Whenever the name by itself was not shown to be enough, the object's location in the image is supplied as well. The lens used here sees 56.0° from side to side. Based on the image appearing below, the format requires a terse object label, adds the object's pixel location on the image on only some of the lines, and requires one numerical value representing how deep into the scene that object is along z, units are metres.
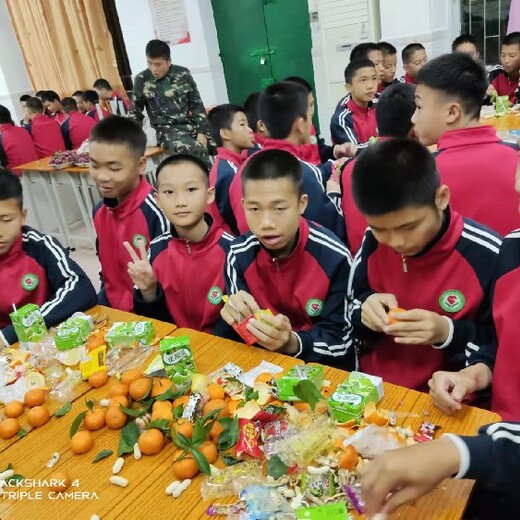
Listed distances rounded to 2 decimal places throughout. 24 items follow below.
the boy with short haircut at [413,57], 5.08
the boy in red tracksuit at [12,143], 5.92
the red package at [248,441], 1.09
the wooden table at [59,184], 5.02
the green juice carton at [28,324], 1.71
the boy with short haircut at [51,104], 7.18
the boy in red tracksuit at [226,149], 3.14
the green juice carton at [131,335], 1.60
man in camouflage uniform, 5.27
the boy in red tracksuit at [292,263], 1.75
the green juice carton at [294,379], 1.23
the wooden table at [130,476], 0.94
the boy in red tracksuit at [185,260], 2.10
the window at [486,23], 5.45
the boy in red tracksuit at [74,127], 6.27
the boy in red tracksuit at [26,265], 2.04
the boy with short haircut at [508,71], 4.62
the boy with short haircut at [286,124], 2.83
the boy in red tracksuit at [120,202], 2.49
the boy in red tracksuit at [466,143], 2.02
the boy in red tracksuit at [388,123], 2.47
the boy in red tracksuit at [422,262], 1.39
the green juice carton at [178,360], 1.38
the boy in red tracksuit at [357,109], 4.30
